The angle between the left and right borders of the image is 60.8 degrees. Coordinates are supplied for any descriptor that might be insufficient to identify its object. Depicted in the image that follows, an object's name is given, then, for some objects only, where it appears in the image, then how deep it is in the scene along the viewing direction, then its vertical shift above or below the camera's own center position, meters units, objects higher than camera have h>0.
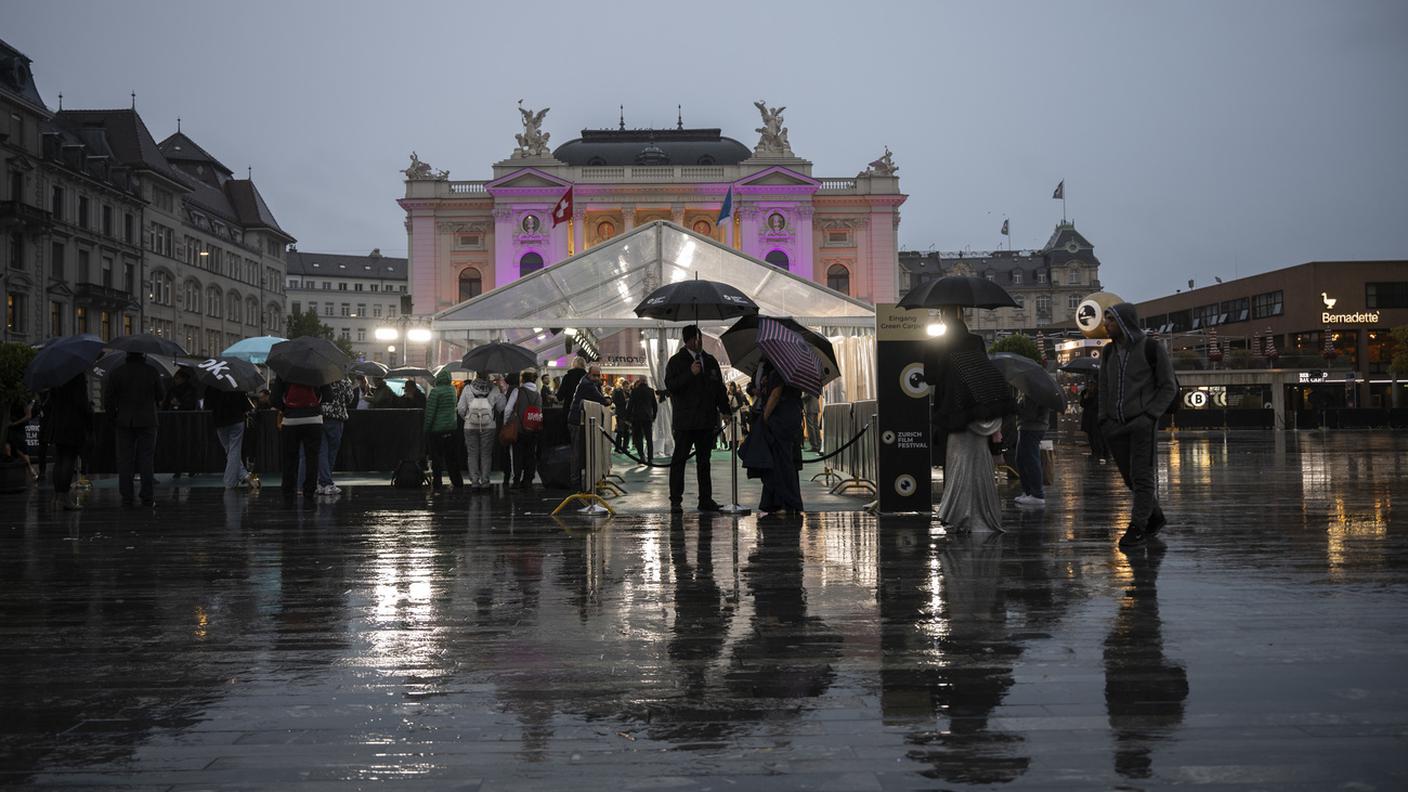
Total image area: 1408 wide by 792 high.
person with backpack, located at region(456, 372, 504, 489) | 15.61 +0.27
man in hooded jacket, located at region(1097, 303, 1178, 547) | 8.34 +0.29
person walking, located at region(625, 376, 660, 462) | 21.69 +0.61
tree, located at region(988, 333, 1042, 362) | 77.31 +6.01
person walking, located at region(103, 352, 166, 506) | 13.29 +0.41
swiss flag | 35.03 +6.96
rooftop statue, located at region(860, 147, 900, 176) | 73.38 +16.81
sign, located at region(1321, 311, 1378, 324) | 66.44 +6.31
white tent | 20.58 +2.65
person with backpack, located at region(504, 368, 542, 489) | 15.38 +0.34
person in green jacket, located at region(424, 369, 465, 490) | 15.96 +0.39
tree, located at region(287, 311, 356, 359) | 102.88 +10.84
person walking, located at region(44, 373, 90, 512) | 12.93 +0.29
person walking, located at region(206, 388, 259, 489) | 15.97 +0.37
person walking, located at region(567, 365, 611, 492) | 13.09 +0.12
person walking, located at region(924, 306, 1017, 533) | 9.16 +0.12
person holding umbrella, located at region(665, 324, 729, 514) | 11.29 +0.36
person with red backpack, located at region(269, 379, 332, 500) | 14.00 +0.26
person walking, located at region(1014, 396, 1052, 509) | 12.31 -0.09
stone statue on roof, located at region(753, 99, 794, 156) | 71.56 +18.20
